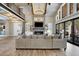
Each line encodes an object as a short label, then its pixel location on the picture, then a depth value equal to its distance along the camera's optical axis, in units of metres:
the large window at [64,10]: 5.78
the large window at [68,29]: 5.16
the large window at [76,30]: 4.39
